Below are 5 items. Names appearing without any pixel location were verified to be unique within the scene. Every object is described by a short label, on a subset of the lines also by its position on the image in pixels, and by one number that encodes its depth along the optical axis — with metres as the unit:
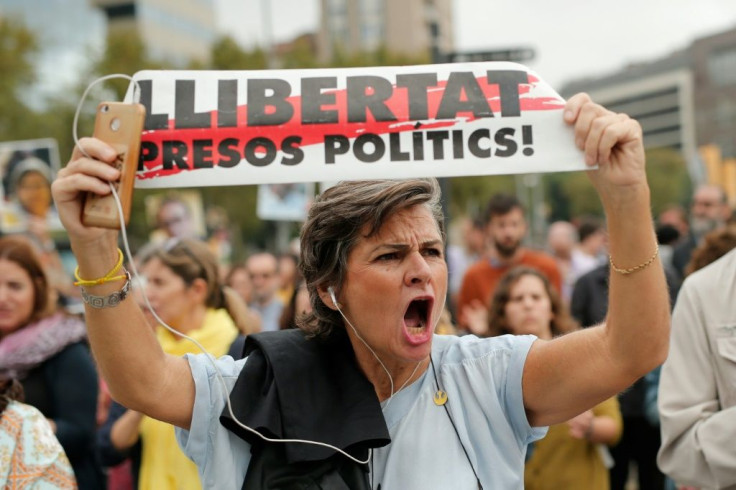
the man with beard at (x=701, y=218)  7.50
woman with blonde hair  3.70
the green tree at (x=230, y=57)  29.00
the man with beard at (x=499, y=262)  6.33
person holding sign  1.91
